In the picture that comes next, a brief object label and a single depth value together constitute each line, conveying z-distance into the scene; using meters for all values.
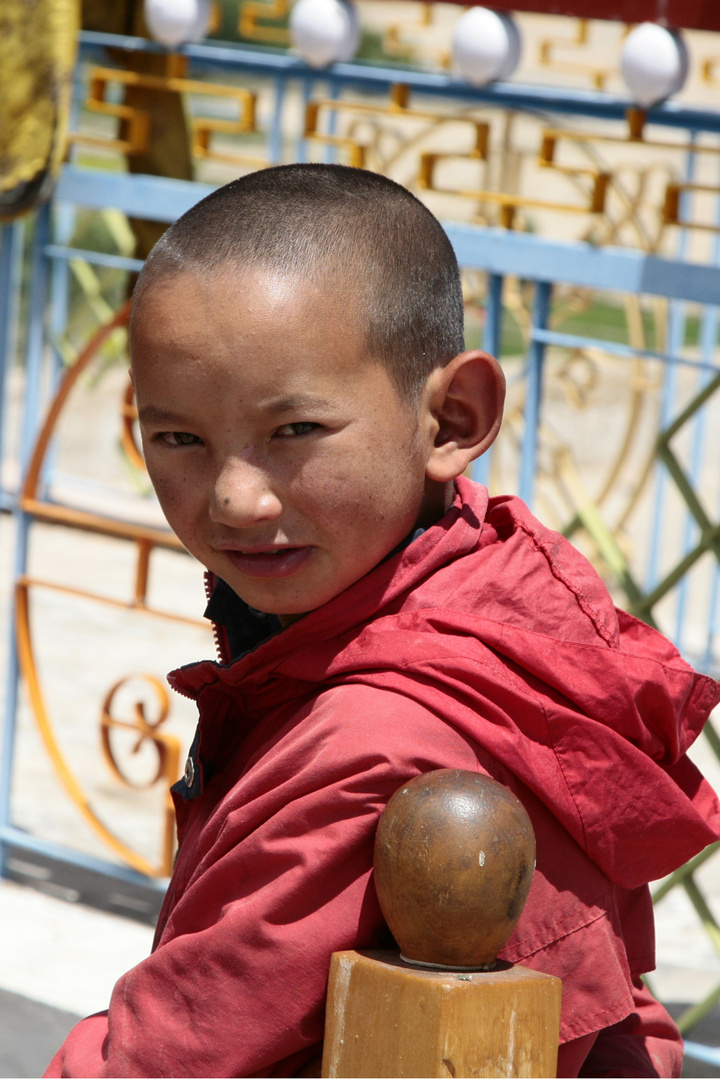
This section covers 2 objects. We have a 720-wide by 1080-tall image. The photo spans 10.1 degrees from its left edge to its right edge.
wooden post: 1.62
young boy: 1.67
